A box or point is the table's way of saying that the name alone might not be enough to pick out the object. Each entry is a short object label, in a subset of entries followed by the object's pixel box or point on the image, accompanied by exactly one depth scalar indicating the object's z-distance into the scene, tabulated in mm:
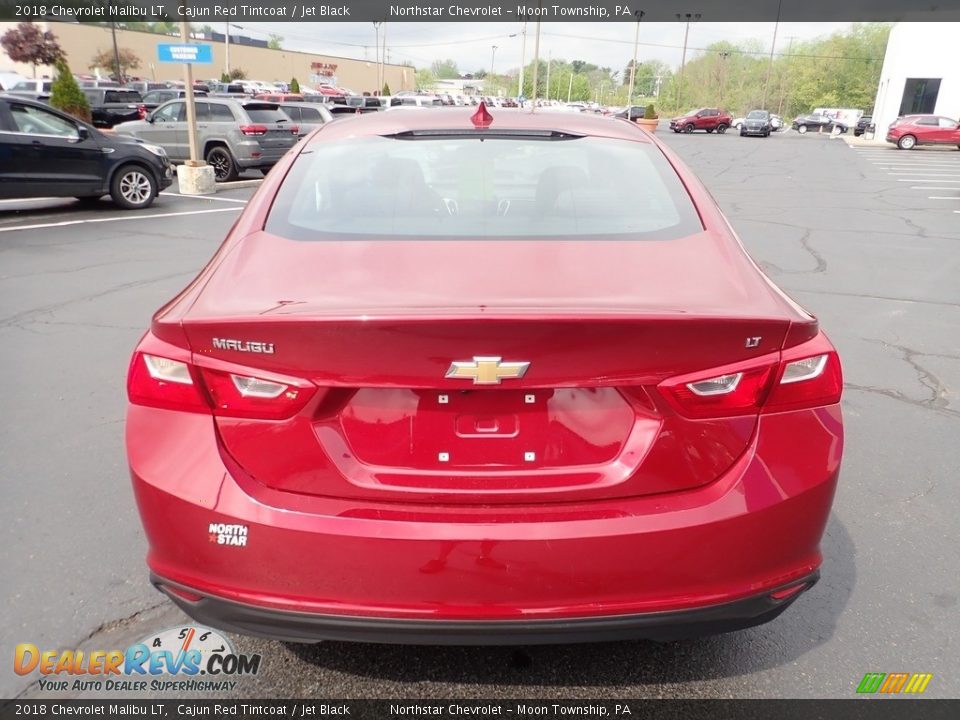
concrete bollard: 13750
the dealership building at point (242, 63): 74375
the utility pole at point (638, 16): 78375
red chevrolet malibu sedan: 1809
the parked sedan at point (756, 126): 47644
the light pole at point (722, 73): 115412
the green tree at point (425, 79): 137150
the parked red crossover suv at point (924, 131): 35094
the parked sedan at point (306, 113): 18484
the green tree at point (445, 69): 190625
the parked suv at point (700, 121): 50625
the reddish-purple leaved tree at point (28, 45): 63781
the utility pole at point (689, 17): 87625
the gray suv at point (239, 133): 15766
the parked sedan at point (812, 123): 62216
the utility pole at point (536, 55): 49962
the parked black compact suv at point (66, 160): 10586
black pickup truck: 27094
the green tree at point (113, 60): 72312
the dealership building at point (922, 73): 39562
